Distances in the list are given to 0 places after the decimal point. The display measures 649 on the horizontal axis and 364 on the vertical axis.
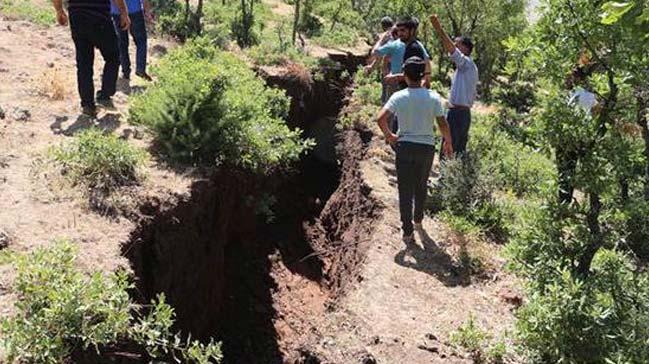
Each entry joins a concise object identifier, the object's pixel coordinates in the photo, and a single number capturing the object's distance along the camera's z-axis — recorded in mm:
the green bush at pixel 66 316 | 3863
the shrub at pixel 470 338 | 5504
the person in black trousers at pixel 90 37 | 7523
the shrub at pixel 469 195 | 7922
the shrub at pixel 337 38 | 19173
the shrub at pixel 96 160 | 6281
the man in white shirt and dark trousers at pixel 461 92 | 8336
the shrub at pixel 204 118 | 7359
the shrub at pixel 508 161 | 9898
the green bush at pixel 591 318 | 4758
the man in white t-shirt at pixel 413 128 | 6555
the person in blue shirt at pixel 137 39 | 9727
